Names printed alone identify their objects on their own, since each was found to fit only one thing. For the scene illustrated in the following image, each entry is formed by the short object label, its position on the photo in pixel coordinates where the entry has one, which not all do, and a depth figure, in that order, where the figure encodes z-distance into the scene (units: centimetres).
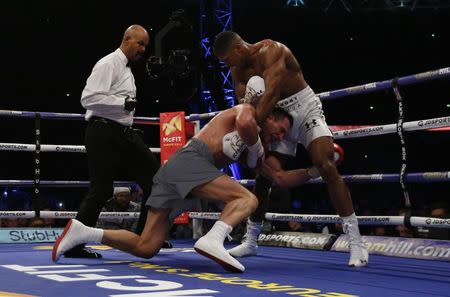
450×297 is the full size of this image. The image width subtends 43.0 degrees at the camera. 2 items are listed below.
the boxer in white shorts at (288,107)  256
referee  278
